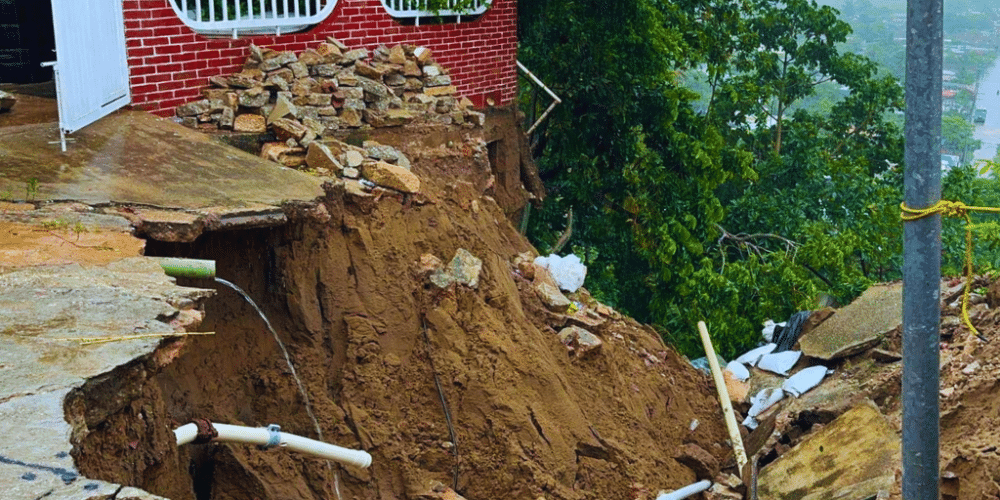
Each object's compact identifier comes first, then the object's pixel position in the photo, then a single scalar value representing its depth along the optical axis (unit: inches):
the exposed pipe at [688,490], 309.6
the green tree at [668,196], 486.6
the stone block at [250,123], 300.5
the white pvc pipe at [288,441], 191.0
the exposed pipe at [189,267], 200.4
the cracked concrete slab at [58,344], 125.6
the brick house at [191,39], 267.3
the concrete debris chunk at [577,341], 324.2
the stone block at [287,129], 295.4
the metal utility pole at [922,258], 157.8
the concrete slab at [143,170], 234.8
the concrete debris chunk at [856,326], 389.1
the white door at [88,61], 256.1
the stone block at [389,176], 296.4
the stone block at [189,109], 299.7
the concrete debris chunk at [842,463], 276.1
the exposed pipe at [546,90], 450.2
